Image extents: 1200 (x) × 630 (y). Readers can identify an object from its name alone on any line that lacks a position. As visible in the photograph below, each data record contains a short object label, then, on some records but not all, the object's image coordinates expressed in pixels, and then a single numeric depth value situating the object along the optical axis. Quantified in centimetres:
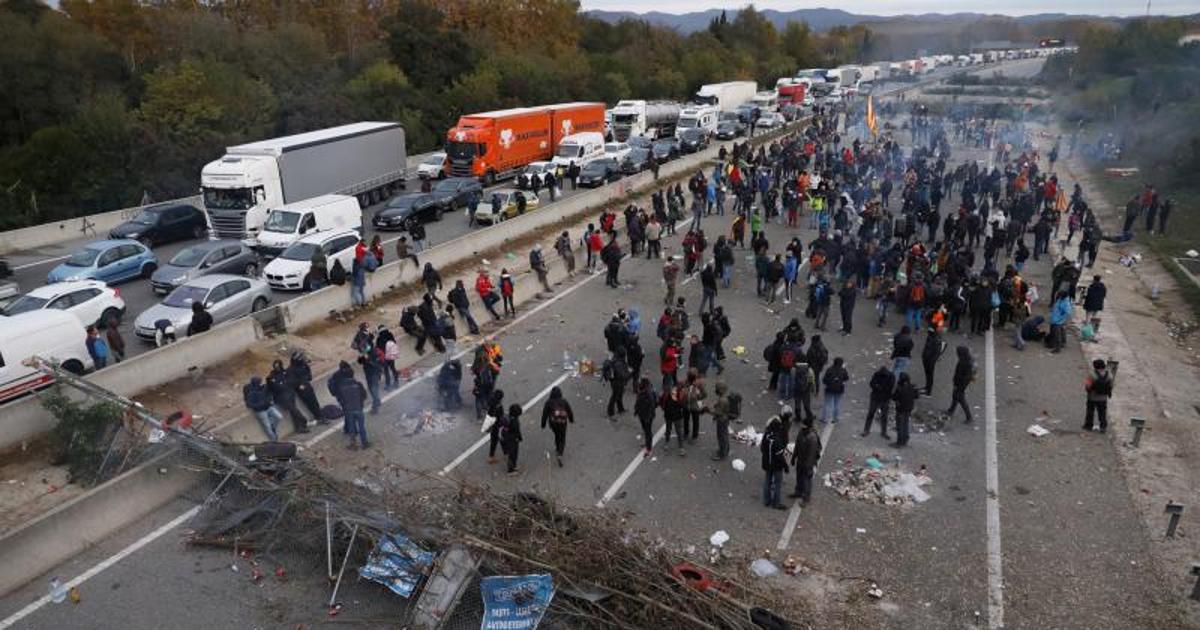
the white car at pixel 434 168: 3500
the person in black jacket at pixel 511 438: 1130
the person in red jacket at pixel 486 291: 1781
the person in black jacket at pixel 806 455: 1037
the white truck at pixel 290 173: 2359
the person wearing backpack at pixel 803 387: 1238
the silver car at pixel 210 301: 1591
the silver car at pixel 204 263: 1867
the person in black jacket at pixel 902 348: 1339
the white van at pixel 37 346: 1292
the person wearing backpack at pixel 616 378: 1297
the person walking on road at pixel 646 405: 1173
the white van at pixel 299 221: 2189
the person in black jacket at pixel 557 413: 1159
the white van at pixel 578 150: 3575
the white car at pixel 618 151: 3672
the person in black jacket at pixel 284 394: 1248
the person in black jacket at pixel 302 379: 1268
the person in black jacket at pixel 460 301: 1686
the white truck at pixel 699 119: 4709
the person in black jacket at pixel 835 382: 1250
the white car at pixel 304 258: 1914
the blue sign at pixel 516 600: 788
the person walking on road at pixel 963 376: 1261
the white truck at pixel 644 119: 4681
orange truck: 3325
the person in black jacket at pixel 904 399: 1191
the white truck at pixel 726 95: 5588
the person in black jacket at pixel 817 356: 1355
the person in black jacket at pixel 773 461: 1027
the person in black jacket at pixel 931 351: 1355
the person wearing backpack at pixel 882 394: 1212
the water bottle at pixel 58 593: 894
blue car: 1903
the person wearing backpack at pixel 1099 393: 1223
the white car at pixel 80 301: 1555
